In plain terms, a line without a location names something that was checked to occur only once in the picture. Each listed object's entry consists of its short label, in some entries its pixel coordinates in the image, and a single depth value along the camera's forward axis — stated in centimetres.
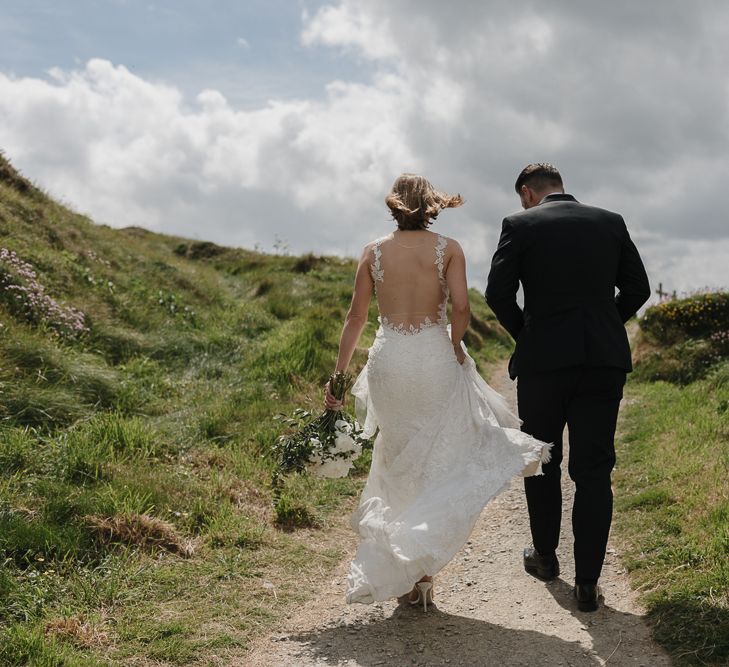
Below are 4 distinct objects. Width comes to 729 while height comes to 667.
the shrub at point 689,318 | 1325
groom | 477
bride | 475
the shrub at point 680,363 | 1220
